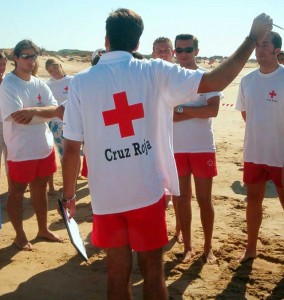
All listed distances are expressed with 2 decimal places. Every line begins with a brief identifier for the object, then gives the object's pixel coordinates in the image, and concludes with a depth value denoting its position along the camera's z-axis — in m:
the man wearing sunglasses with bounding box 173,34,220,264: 4.35
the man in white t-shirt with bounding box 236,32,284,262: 4.17
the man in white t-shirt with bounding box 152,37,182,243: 4.98
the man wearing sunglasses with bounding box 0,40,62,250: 4.54
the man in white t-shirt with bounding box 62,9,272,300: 2.69
